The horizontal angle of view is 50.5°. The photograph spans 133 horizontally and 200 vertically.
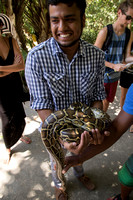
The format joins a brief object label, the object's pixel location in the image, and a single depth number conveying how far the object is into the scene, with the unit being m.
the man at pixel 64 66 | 1.50
